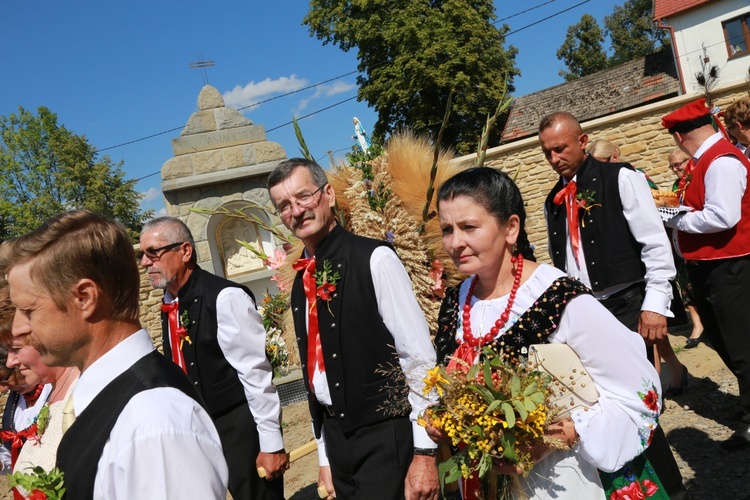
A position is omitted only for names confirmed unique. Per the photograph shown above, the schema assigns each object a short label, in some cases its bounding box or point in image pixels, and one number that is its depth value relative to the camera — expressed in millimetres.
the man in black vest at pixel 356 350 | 2705
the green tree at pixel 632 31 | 54781
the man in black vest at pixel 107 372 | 1297
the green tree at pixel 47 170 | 29516
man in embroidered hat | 3594
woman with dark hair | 1885
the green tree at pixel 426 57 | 24656
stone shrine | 11641
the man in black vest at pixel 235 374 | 3412
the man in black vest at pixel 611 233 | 3361
